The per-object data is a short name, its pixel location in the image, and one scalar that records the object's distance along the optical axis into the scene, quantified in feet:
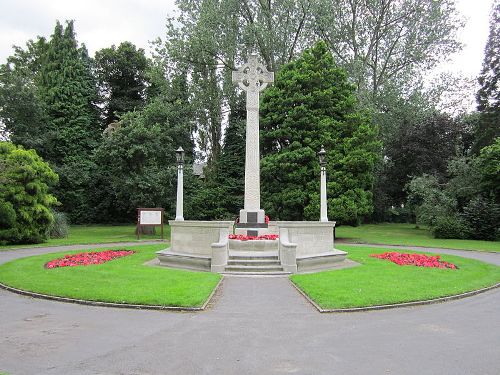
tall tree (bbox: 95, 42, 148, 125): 165.17
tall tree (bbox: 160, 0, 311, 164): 115.34
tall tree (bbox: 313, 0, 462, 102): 119.75
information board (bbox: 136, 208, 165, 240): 87.51
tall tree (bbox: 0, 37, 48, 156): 131.95
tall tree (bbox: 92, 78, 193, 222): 103.45
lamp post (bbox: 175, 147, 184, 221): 67.87
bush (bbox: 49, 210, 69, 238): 99.46
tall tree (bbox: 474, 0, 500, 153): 113.15
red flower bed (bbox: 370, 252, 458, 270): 52.24
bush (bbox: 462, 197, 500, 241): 99.30
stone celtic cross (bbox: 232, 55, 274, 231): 67.67
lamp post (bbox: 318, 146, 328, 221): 68.44
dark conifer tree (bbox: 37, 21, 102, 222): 156.04
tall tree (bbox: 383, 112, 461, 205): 133.18
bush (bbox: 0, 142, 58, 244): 80.64
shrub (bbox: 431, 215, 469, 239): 103.04
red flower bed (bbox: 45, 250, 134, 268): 52.21
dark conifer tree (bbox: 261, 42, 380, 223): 95.20
